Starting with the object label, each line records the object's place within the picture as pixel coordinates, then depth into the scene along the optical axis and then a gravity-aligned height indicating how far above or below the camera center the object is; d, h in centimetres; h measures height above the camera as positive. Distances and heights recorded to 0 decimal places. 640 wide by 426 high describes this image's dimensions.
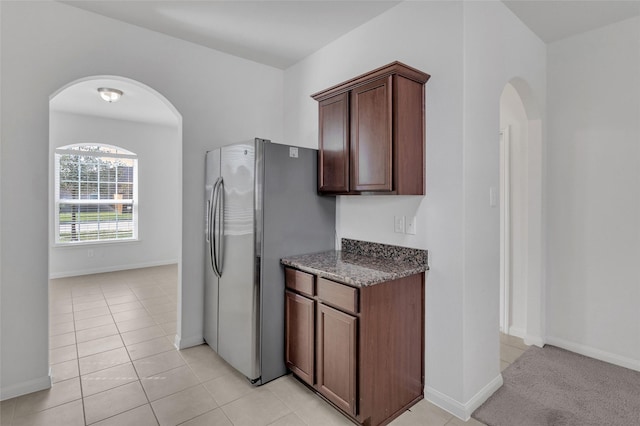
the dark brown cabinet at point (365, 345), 195 -86
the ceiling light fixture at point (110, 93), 421 +157
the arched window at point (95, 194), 578 +36
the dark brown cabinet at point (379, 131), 212 +58
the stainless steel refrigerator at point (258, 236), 245 -19
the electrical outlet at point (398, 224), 245 -8
